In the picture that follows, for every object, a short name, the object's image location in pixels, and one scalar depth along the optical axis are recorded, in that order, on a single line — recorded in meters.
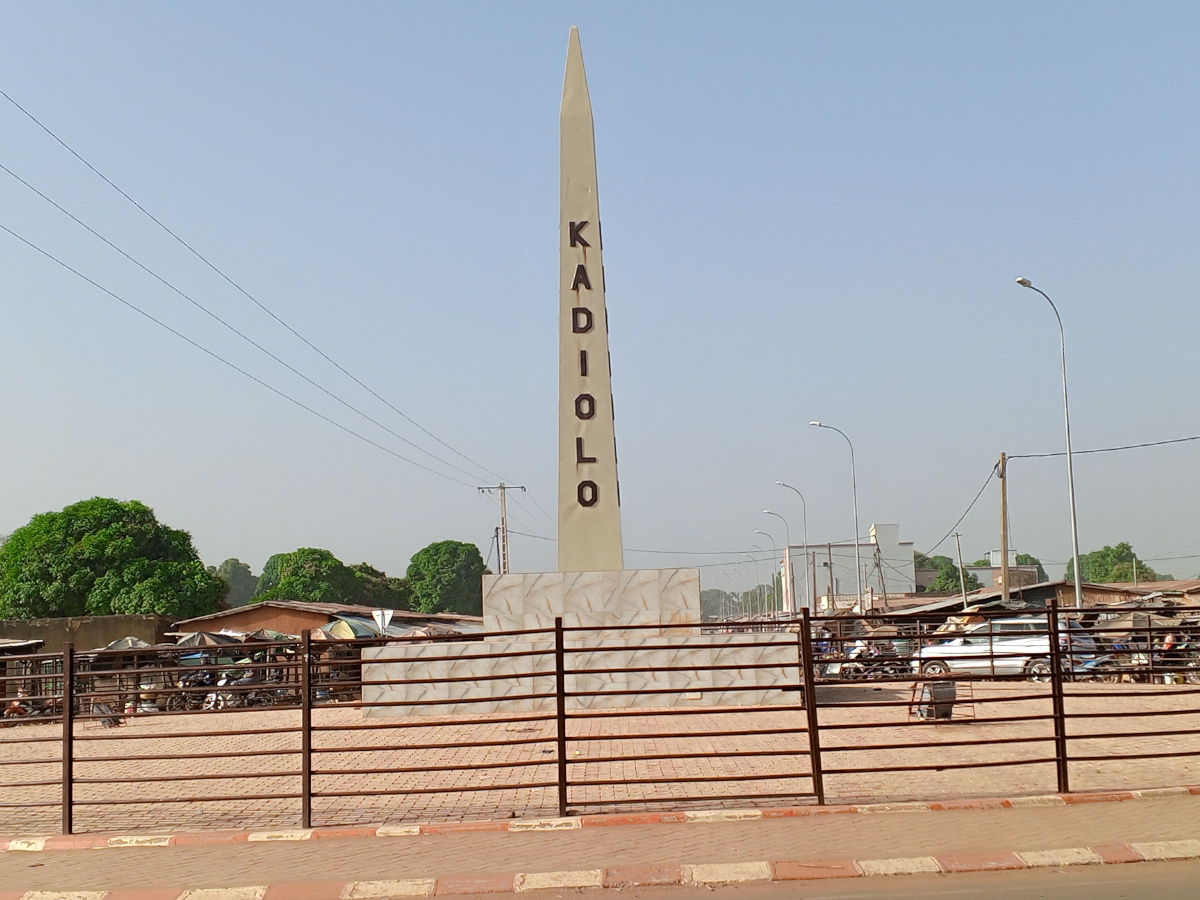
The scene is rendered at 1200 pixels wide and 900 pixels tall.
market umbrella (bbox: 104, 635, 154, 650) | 29.36
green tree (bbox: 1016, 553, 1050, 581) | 115.45
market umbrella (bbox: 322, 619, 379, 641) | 34.20
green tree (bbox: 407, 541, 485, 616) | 95.38
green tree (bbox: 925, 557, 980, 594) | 109.47
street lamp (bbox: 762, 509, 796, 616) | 94.97
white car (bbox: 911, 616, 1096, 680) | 24.31
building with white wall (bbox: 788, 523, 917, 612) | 107.06
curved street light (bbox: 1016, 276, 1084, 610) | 31.60
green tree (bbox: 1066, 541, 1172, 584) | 106.69
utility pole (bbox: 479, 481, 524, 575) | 58.84
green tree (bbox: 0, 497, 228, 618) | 49.22
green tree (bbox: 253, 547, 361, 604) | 75.50
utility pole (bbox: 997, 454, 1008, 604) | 38.38
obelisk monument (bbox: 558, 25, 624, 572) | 20.95
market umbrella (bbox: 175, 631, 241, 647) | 28.81
